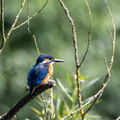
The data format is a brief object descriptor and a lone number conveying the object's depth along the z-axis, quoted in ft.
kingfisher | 26.55
